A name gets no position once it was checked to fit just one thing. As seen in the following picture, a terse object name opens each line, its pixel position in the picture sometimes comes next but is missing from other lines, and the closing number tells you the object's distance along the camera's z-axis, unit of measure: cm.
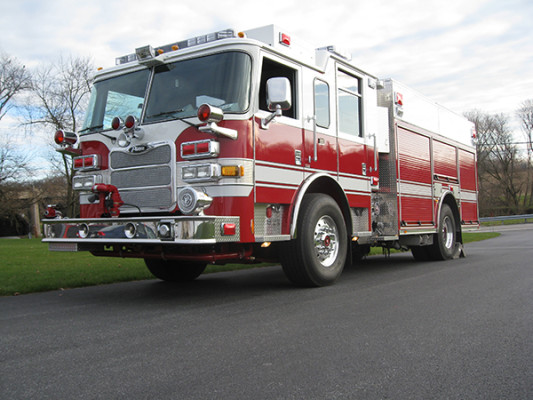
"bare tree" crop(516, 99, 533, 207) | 5234
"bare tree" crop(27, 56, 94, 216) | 2891
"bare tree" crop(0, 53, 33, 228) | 3012
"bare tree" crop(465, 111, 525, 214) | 5216
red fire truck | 530
